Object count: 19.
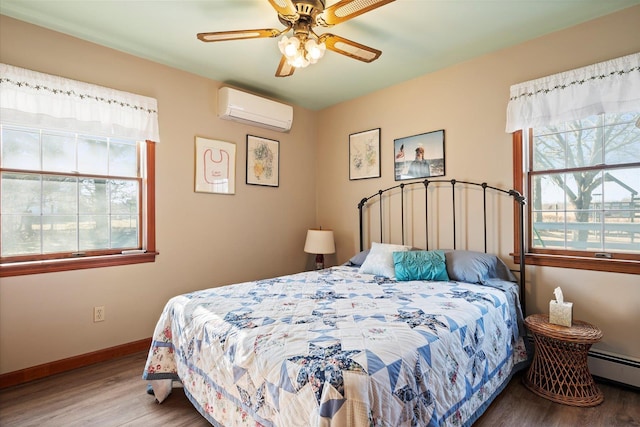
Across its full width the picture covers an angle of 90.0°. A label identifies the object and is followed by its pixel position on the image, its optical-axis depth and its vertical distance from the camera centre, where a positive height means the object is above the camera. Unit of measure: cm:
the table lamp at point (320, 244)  369 -32
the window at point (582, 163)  219 +39
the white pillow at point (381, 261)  281 -41
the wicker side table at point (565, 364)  198 -96
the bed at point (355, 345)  117 -58
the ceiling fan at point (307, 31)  170 +109
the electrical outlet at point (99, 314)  262 -79
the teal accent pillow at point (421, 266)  260 -42
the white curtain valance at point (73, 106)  223 +87
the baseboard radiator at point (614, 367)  214 -106
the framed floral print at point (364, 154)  361 +72
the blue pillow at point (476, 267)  249 -42
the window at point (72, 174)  230 +35
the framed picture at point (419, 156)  310 +61
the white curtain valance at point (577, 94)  212 +87
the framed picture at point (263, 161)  359 +64
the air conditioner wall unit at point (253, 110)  323 +114
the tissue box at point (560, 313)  206 -64
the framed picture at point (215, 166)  319 +52
